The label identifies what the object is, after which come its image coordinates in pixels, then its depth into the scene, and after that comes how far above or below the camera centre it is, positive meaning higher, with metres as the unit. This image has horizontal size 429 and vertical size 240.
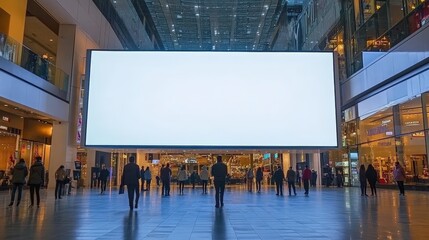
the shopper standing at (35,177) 11.93 -0.27
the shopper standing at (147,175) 22.76 -0.35
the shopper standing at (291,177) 18.67 -0.37
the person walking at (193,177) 27.05 -0.54
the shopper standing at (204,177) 21.27 -0.42
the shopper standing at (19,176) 11.70 -0.24
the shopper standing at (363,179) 17.53 -0.40
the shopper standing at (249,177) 23.07 -0.44
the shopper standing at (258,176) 22.97 -0.41
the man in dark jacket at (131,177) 10.62 -0.22
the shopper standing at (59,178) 15.33 -0.38
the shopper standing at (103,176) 20.62 -0.40
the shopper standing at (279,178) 18.48 -0.39
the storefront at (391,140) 18.95 +1.78
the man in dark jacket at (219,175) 11.77 -0.17
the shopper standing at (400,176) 16.58 -0.24
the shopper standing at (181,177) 20.53 -0.42
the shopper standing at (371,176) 17.22 -0.25
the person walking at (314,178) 31.10 -0.64
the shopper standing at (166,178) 17.98 -0.42
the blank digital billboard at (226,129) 18.05 +2.73
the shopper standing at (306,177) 18.84 -0.35
